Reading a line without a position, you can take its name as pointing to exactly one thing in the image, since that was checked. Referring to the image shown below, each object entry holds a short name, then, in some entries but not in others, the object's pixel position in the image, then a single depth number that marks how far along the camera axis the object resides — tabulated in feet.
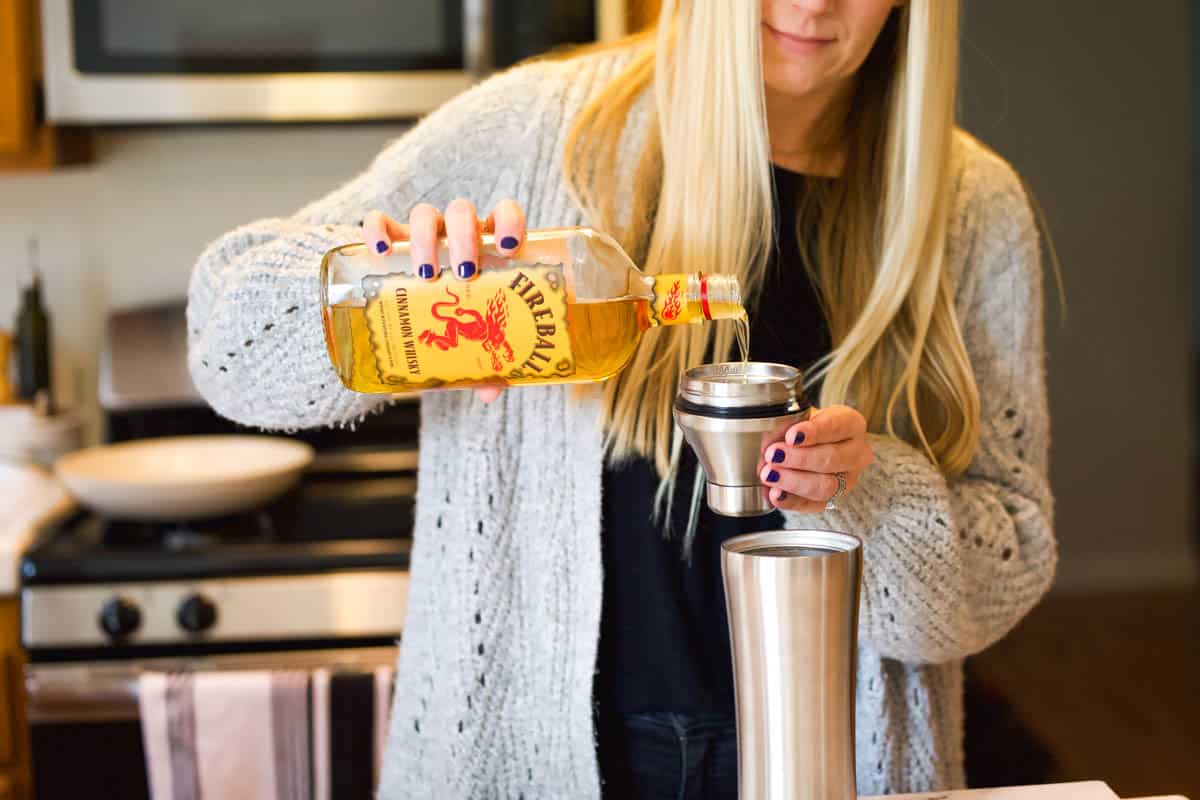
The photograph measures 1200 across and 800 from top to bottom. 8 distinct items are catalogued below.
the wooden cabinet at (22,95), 6.54
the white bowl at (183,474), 6.19
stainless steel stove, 5.91
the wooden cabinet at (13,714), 6.02
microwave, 6.42
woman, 3.42
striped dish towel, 5.63
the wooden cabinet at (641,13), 4.20
